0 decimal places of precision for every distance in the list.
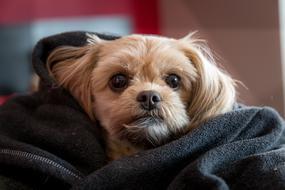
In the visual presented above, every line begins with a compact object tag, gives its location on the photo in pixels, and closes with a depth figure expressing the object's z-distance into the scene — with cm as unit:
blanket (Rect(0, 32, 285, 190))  73
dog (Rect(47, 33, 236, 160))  85
